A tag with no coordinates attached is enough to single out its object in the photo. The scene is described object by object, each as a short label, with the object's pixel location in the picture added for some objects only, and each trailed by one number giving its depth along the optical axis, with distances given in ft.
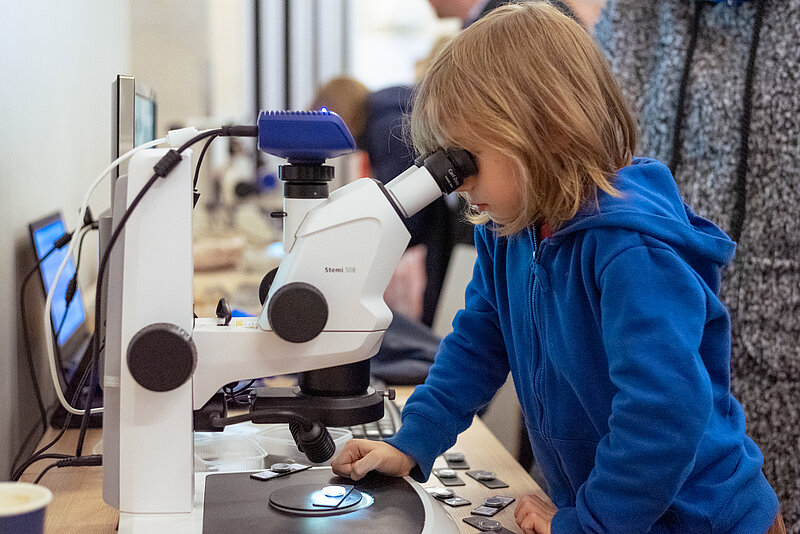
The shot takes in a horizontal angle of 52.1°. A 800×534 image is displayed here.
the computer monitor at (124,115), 3.49
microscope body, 2.46
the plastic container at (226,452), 3.35
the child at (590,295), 2.36
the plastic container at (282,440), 3.53
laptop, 4.00
